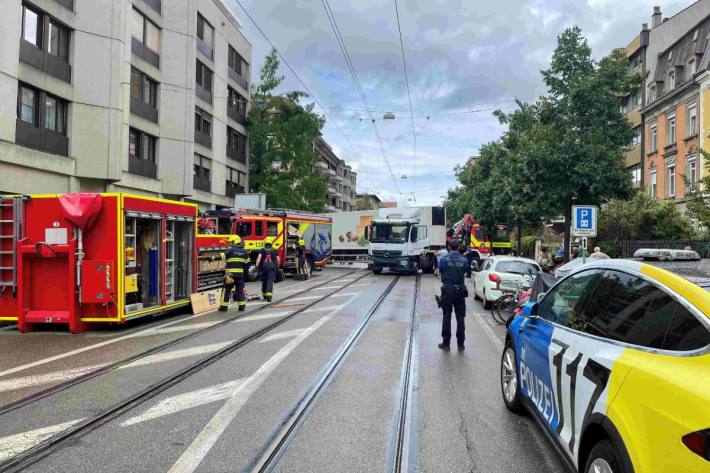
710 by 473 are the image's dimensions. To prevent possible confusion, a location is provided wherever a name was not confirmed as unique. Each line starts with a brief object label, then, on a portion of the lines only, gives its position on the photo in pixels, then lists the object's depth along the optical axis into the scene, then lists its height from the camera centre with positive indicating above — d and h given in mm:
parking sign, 13219 +531
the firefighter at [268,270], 15047 -927
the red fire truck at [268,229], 22000 +295
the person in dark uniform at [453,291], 8680 -813
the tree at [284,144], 39562 +6758
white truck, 26672 -81
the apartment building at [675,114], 28922 +7474
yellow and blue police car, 2348 -673
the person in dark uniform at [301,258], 23847 -921
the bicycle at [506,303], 12484 -1463
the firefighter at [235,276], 13094 -969
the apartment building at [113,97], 18812 +5839
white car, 13684 -854
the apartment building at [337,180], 76375 +9475
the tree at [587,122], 19891 +4495
